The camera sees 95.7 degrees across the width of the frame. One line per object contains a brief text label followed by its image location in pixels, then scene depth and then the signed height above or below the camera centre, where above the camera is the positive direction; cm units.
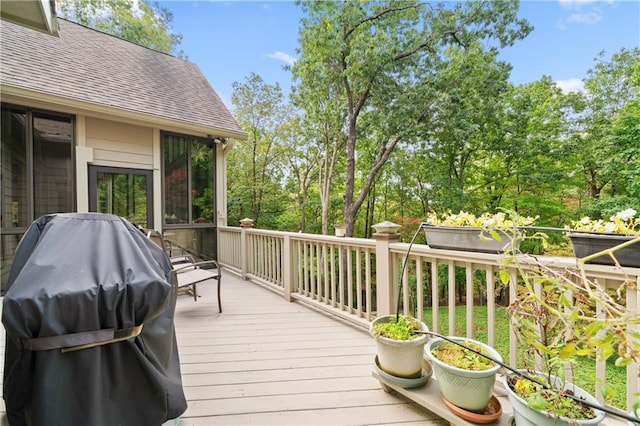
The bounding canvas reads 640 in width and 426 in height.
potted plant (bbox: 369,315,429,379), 173 -82
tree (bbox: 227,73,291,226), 1359 +319
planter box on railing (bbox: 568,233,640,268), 127 -17
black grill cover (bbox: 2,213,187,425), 92 -37
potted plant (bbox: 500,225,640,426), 93 -54
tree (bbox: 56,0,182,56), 1211 +862
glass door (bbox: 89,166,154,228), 501 +41
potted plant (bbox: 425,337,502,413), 144 -81
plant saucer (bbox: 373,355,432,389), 173 -101
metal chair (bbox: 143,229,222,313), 335 -75
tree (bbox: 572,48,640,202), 889 +322
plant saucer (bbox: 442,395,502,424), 142 -101
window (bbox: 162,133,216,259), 585 +47
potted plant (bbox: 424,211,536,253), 159 -12
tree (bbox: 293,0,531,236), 870 +535
